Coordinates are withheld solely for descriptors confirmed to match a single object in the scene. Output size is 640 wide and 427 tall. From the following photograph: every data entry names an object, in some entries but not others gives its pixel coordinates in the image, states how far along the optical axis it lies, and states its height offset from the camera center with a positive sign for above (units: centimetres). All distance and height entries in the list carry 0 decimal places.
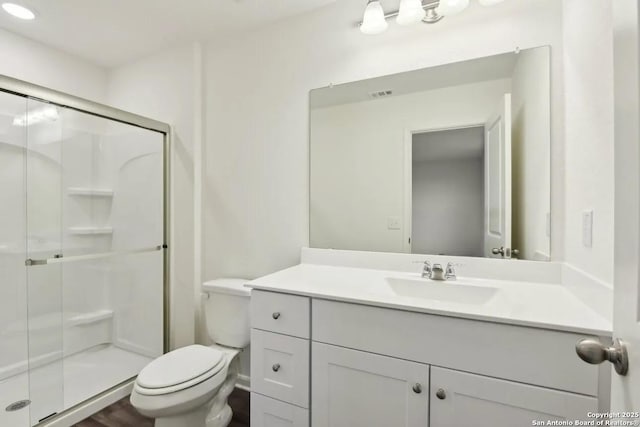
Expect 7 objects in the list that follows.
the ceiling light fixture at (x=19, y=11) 170 +122
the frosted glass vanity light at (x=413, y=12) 129 +94
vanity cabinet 81 -52
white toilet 124 -76
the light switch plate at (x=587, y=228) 97 -5
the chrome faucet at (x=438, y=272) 133 -28
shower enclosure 166 -24
